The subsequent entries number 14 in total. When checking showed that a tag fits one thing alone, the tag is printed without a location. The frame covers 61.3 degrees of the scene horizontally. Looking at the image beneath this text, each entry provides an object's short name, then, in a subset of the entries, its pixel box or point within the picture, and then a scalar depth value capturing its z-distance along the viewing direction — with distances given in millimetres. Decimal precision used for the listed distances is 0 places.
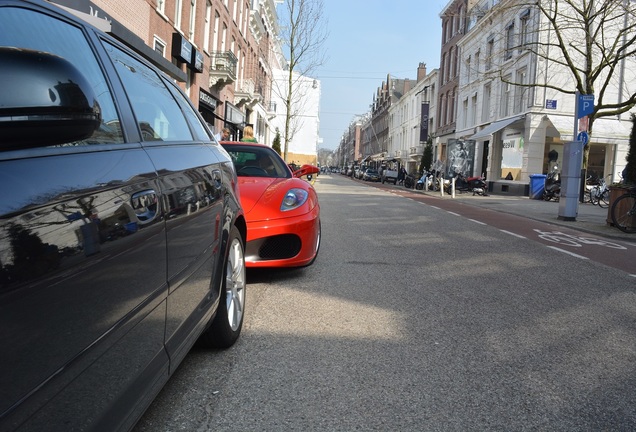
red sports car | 4816
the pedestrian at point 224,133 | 13328
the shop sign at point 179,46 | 19016
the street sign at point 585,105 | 14065
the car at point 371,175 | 56531
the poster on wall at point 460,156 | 31875
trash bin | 24156
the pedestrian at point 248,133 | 12877
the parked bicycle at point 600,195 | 21078
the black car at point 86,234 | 1215
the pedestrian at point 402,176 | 46562
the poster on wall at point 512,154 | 28372
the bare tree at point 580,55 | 25391
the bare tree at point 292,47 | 28152
